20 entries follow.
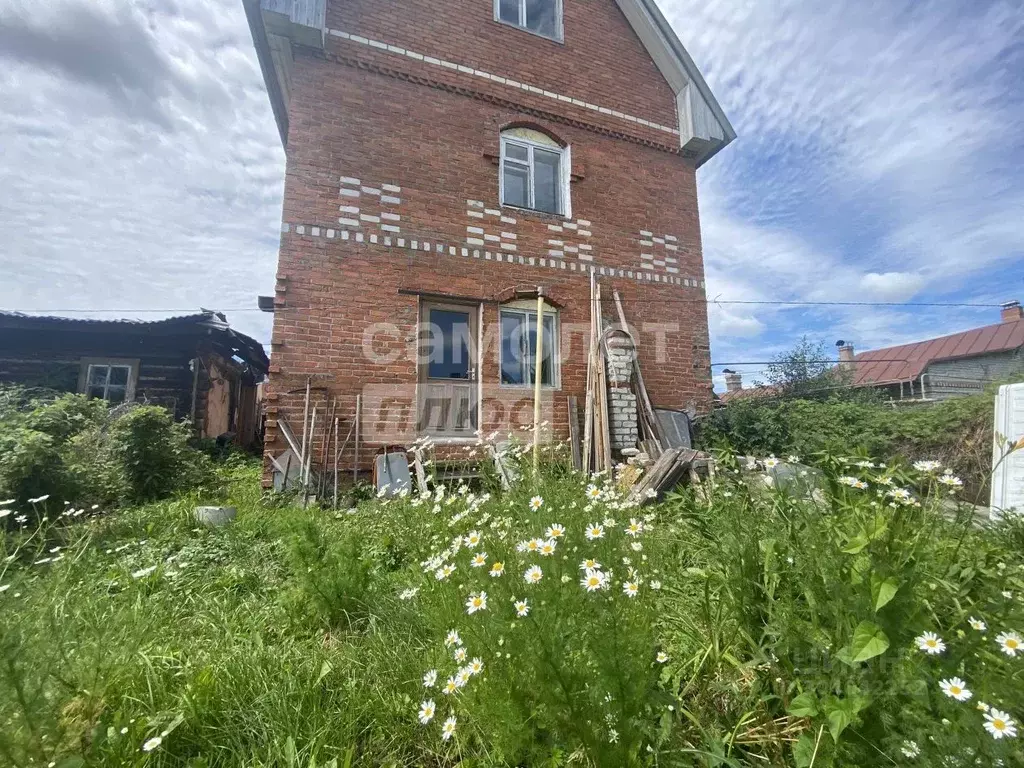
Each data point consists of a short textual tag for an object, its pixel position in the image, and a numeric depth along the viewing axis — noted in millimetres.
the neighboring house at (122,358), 8562
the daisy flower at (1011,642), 1033
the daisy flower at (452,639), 1492
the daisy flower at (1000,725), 862
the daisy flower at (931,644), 1055
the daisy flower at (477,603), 1300
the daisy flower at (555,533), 1416
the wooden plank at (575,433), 6406
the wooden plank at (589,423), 6238
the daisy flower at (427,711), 1407
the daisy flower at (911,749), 966
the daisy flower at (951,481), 1348
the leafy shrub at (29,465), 3980
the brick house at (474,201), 5996
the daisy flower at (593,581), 1227
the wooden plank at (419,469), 5532
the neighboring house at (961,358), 16688
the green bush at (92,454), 4113
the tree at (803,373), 10141
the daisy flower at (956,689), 945
